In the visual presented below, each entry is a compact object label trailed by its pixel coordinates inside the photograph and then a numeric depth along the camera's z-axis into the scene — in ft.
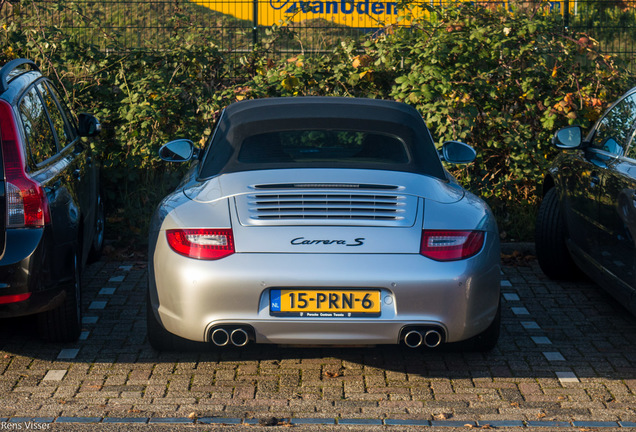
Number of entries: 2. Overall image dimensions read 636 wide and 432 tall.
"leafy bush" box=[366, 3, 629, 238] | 28.73
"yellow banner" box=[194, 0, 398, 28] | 35.14
